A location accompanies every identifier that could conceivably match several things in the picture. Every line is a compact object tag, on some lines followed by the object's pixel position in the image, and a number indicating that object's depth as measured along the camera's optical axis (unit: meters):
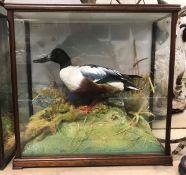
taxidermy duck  0.78
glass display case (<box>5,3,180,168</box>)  0.78
